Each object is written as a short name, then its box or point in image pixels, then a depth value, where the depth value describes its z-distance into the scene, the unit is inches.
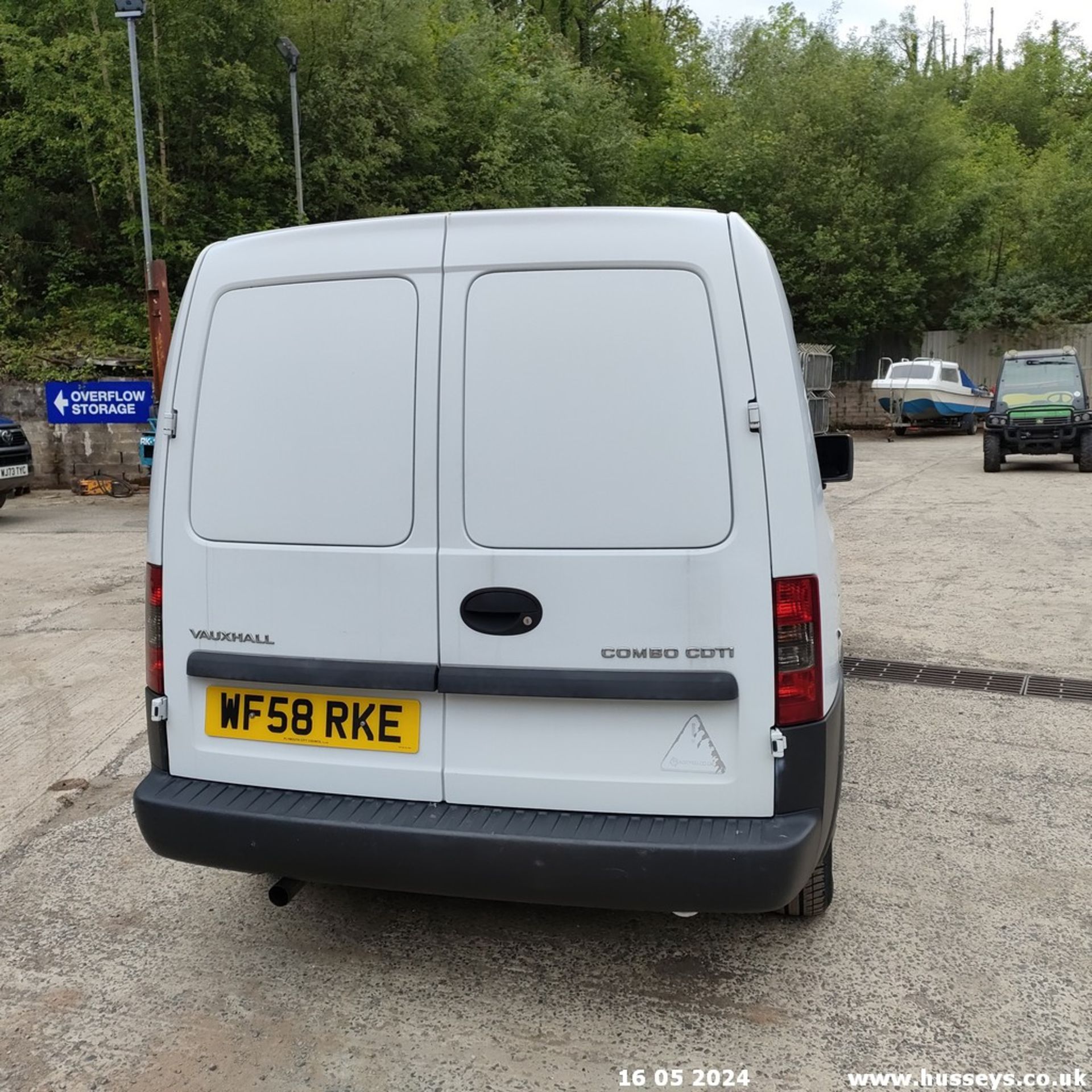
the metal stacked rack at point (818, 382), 539.2
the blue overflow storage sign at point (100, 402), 609.3
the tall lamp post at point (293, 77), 580.1
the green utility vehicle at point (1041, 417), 628.7
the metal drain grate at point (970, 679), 209.9
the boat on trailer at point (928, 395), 933.2
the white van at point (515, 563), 93.9
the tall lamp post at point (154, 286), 523.2
